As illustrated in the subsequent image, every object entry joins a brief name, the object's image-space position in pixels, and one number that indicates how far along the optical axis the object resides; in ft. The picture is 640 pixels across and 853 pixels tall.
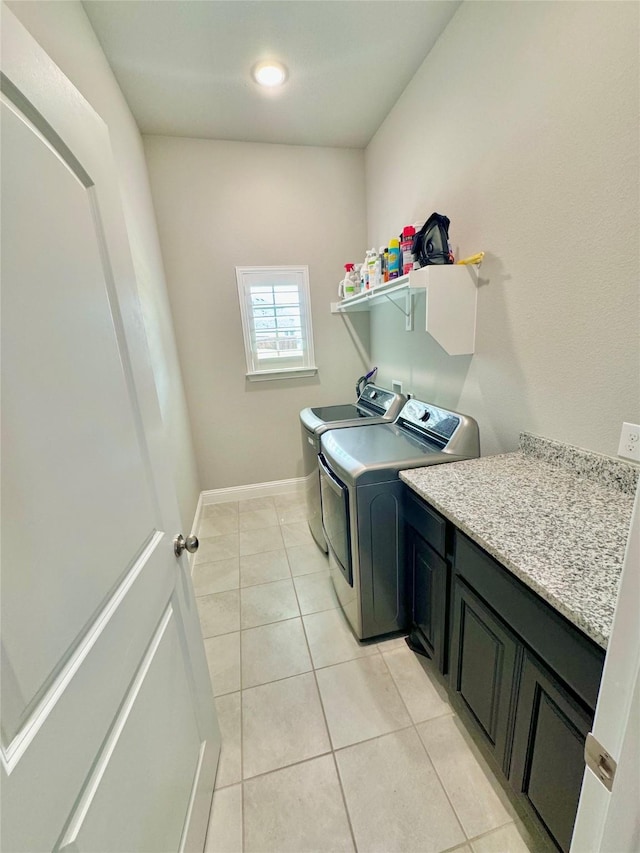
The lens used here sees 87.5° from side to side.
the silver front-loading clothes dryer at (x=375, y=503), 4.67
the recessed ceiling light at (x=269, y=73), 5.80
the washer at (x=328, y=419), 6.91
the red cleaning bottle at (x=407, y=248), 5.84
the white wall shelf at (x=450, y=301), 5.25
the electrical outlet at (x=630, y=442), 3.43
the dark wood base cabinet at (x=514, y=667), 2.43
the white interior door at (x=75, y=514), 1.44
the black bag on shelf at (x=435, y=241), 5.47
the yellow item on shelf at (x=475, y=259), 5.12
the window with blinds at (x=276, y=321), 8.98
